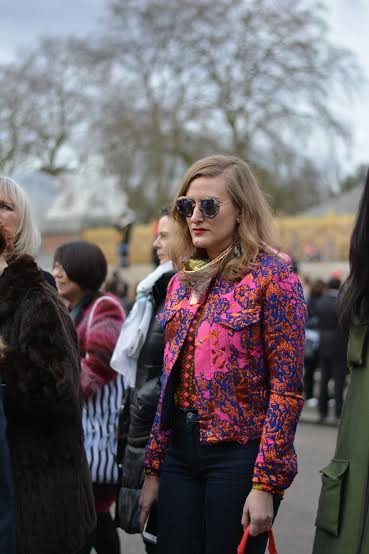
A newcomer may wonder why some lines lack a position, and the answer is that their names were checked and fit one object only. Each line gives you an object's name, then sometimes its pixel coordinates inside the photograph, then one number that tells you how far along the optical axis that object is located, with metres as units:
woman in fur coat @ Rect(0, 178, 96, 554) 4.53
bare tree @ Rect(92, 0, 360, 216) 51.00
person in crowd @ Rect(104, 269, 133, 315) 20.44
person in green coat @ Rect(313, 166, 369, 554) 3.77
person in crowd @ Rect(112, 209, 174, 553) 5.78
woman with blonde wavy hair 4.50
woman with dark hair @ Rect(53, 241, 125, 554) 7.00
